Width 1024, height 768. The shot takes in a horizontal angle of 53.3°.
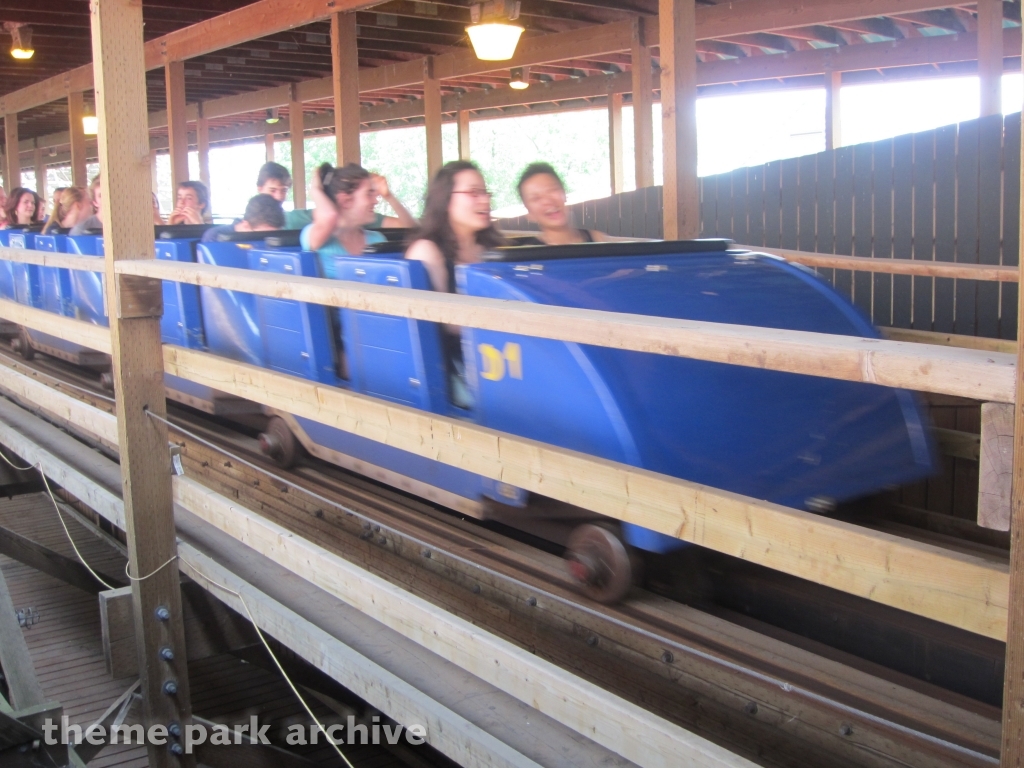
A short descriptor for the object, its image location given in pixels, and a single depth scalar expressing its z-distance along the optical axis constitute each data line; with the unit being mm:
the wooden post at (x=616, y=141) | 12336
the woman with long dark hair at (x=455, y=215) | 3551
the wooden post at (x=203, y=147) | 14375
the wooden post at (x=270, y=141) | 17969
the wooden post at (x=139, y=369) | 3129
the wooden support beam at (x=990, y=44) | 7258
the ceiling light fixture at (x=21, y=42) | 8617
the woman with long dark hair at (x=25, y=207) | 8984
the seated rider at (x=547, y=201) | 4070
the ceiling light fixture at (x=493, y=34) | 6098
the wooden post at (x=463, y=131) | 13586
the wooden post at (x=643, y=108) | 8578
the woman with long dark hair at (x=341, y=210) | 4266
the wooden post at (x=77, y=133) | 10852
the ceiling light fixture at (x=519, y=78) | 10133
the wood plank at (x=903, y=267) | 3203
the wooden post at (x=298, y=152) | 12648
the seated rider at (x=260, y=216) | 5559
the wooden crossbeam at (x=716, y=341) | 1131
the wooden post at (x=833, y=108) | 10891
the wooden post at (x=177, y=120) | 9266
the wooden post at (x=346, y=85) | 6742
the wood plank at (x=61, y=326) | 3564
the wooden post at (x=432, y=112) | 10234
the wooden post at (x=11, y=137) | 12789
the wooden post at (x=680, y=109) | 4543
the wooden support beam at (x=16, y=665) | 3406
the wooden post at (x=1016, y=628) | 1101
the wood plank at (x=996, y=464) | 1133
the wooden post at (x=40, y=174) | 20969
